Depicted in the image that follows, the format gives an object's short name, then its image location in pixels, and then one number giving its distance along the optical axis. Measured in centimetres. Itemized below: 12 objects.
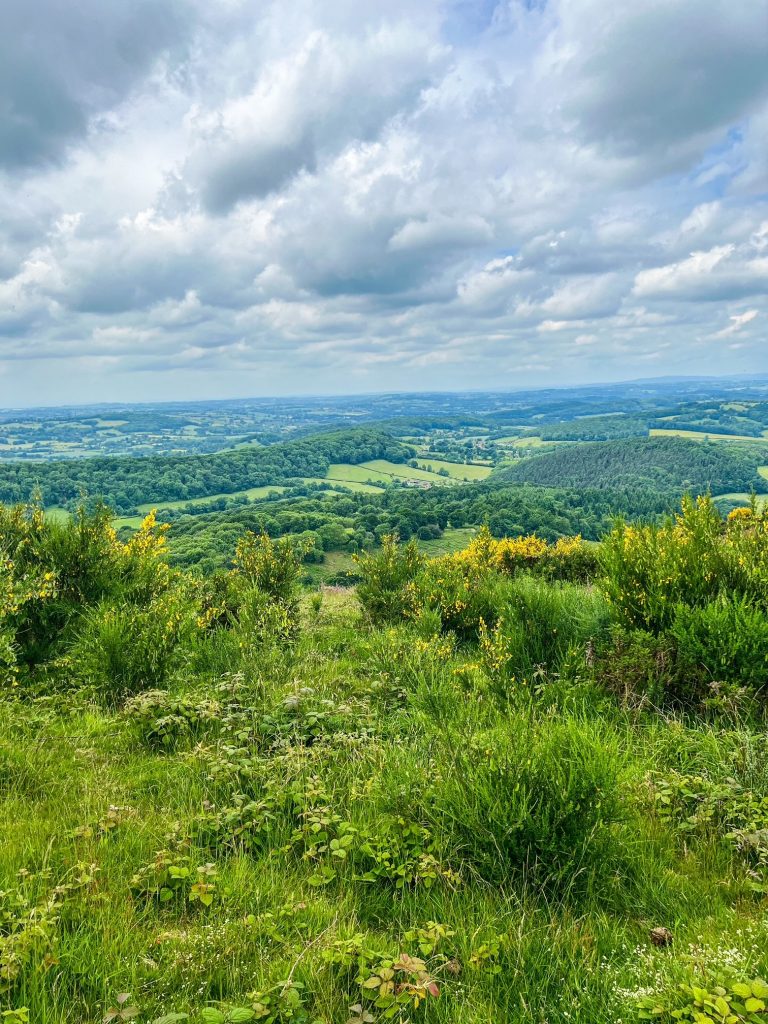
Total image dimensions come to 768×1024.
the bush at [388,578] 1123
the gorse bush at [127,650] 550
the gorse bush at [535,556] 1413
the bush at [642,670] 493
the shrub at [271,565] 1155
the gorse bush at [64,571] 652
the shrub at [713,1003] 174
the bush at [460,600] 930
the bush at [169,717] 439
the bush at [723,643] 460
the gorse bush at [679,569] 539
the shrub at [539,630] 580
